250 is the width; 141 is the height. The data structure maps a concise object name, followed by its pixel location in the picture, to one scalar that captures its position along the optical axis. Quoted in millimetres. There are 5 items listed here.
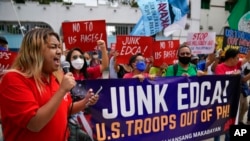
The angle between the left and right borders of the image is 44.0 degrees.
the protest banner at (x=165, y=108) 3521
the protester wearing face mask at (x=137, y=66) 4254
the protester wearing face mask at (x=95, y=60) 7052
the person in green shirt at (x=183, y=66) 4605
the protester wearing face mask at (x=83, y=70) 3412
